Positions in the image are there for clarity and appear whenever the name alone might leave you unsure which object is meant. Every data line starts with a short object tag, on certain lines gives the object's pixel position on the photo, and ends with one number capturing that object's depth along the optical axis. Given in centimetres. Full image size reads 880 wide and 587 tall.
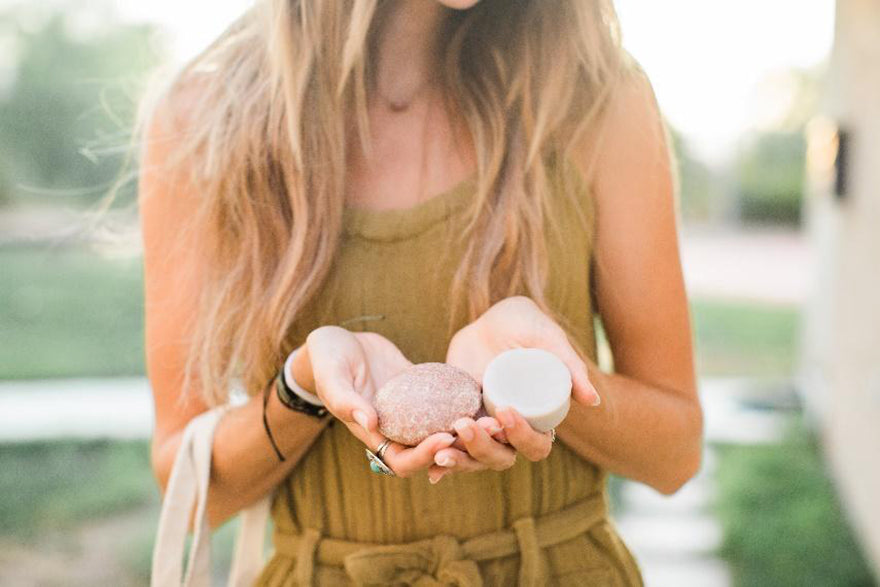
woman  149
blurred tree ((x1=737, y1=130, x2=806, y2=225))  1559
